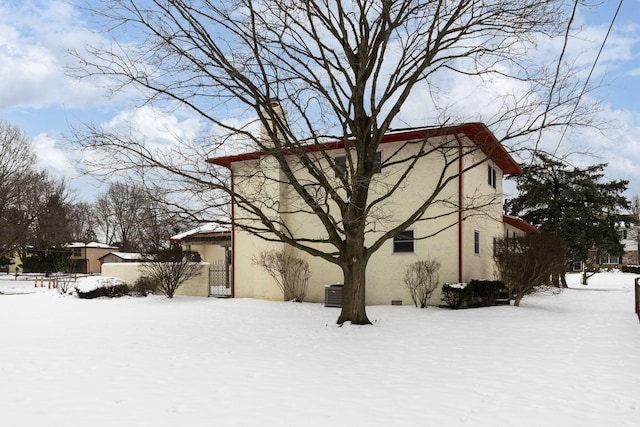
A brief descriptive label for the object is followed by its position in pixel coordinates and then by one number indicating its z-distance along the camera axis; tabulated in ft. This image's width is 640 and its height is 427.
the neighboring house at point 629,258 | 204.63
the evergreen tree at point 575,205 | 101.55
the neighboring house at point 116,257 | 138.84
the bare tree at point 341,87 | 37.93
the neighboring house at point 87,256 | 184.24
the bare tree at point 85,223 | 223.30
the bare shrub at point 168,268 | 64.69
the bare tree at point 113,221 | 207.42
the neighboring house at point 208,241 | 80.07
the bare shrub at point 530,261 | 50.21
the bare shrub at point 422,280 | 52.21
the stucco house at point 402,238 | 53.67
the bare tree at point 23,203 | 115.85
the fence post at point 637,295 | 44.34
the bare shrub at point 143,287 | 68.39
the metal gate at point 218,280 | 70.11
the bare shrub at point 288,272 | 59.31
